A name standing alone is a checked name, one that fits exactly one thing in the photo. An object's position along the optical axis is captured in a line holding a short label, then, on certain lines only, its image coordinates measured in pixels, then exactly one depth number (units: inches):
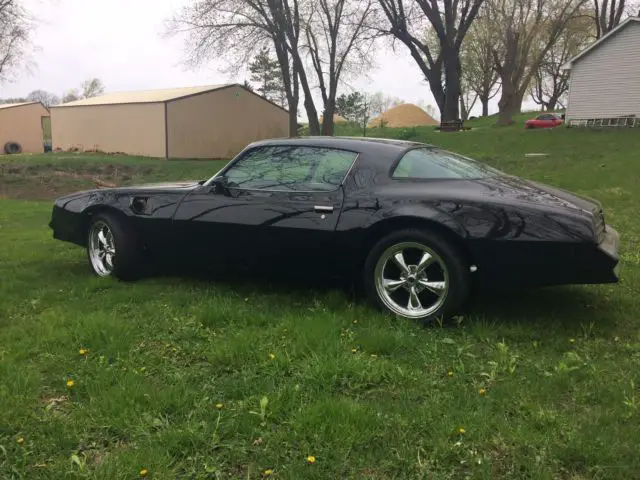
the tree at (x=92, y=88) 2923.2
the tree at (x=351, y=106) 1893.2
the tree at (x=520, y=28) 1299.2
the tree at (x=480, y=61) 1520.7
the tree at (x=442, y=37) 1019.3
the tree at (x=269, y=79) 1975.1
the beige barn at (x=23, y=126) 1314.0
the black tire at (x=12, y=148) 1310.3
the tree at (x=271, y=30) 932.0
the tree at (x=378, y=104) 2767.7
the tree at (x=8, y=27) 786.2
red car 1254.1
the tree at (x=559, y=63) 1539.9
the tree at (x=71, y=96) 3086.4
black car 126.6
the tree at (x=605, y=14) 1302.9
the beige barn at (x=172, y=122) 1001.5
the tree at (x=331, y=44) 1018.1
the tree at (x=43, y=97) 3048.7
